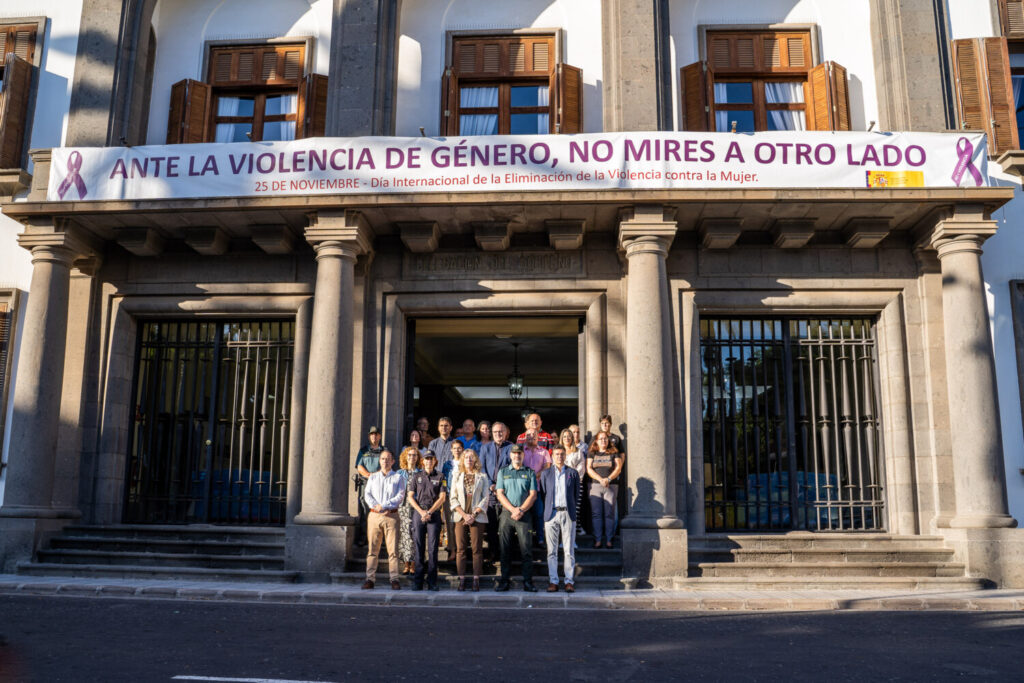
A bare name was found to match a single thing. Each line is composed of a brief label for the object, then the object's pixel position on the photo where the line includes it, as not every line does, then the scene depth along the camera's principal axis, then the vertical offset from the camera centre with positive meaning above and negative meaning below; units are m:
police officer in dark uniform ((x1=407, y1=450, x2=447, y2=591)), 10.32 -0.07
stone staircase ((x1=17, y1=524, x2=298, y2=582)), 11.30 -0.62
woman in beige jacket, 10.49 +0.07
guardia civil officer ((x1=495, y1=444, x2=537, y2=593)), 10.22 +0.02
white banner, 11.77 +4.58
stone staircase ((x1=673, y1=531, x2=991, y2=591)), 10.59 -0.64
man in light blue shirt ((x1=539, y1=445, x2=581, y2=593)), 10.30 -0.05
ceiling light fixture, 19.14 +2.62
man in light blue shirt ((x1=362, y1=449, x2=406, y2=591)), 10.60 +0.03
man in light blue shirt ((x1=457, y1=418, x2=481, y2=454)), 11.91 +0.96
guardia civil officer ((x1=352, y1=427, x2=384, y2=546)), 11.71 +0.55
